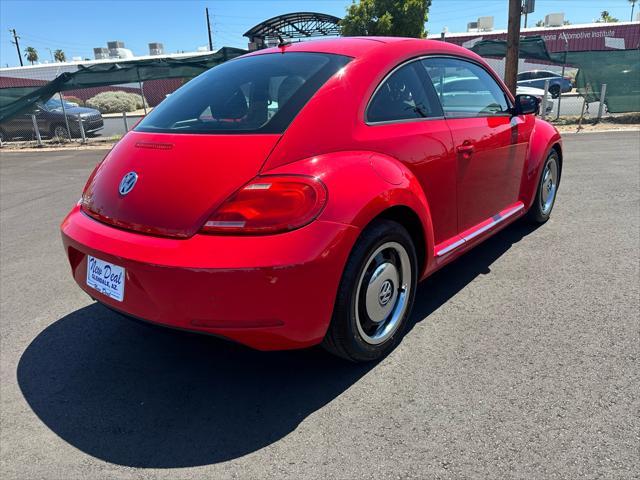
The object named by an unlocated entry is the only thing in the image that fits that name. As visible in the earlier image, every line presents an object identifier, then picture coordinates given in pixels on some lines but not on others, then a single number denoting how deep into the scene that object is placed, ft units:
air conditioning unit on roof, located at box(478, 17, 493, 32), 140.56
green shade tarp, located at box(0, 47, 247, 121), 49.62
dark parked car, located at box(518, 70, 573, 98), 72.69
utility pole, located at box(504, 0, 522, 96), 42.96
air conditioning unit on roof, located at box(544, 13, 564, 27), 138.09
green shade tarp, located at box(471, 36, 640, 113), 42.63
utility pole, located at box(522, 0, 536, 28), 57.57
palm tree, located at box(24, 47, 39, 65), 287.28
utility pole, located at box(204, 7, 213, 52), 190.96
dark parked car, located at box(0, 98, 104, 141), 53.17
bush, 109.70
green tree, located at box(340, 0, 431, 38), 101.96
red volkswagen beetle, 6.73
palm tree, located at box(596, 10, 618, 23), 243.58
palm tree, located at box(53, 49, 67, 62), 287.69
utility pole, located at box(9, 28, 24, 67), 217.77
